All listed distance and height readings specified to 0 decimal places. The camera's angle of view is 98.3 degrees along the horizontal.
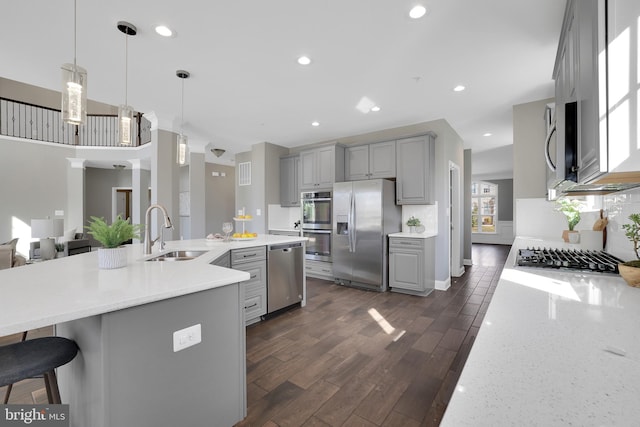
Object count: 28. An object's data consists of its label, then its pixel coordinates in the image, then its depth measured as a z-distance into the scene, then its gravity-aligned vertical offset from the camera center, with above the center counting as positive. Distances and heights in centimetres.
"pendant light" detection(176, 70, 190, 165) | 297 +71
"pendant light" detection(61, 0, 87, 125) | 163 +73
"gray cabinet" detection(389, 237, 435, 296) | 390 -74
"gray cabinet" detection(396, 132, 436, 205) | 409 +67
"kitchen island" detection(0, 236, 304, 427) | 109 -55
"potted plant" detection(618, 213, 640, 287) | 118 -23
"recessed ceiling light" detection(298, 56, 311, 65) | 261 +147
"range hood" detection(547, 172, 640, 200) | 98 +15
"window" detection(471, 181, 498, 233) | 1040 +27
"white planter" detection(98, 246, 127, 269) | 162 -26
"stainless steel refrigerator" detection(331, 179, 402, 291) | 411 -24
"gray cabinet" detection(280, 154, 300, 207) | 562 +68
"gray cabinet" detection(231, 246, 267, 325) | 281 -69
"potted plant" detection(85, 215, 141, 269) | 159 -15
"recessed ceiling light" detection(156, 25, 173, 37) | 215 +145
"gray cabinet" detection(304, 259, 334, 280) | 479 -98
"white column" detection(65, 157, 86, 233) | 713 +53
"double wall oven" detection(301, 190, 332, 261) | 475 -16
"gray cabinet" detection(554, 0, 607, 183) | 89 +49
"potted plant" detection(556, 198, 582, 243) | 257 +0
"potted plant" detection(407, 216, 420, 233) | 434 -15
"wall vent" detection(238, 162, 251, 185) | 643 +95
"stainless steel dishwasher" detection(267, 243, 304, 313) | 312 -73
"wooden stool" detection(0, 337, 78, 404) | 100 -56
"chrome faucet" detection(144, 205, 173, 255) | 211 -15
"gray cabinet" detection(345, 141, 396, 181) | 441 +88
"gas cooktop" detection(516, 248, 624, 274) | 145 -27
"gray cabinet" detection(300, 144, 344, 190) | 480 +85
